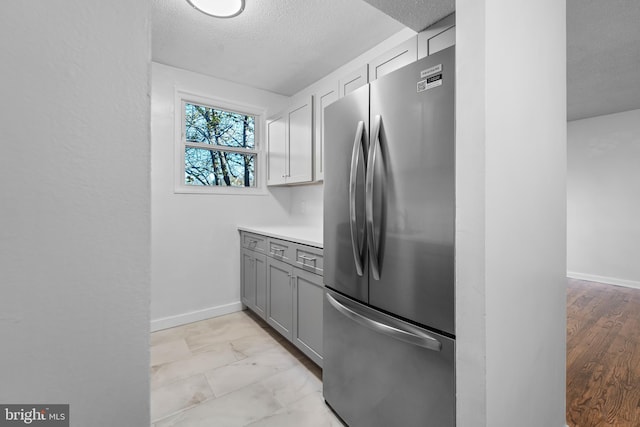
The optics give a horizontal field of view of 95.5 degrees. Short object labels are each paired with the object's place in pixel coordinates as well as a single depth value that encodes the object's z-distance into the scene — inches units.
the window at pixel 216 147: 117.3
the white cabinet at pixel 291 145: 108.0
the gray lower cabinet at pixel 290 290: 78.2
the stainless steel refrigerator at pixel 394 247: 42.0
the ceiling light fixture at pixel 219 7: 72.4
